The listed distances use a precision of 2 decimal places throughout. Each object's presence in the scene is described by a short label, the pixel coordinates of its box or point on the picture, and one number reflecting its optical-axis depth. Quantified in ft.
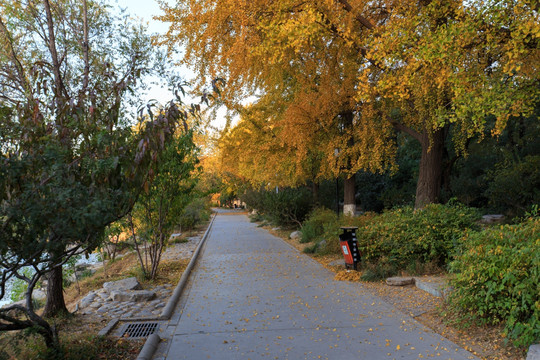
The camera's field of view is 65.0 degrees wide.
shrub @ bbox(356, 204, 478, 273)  28.48
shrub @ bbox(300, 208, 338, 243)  49.84
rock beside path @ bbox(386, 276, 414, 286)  27.02
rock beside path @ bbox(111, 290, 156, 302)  26.63
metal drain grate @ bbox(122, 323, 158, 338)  19.70
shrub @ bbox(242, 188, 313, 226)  65.16
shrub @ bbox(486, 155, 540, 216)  46.93
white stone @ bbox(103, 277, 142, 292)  28.66
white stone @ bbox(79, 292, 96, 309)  26.61
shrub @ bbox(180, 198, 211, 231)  77.92
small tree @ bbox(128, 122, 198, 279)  32.46
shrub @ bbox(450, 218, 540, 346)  15.03
